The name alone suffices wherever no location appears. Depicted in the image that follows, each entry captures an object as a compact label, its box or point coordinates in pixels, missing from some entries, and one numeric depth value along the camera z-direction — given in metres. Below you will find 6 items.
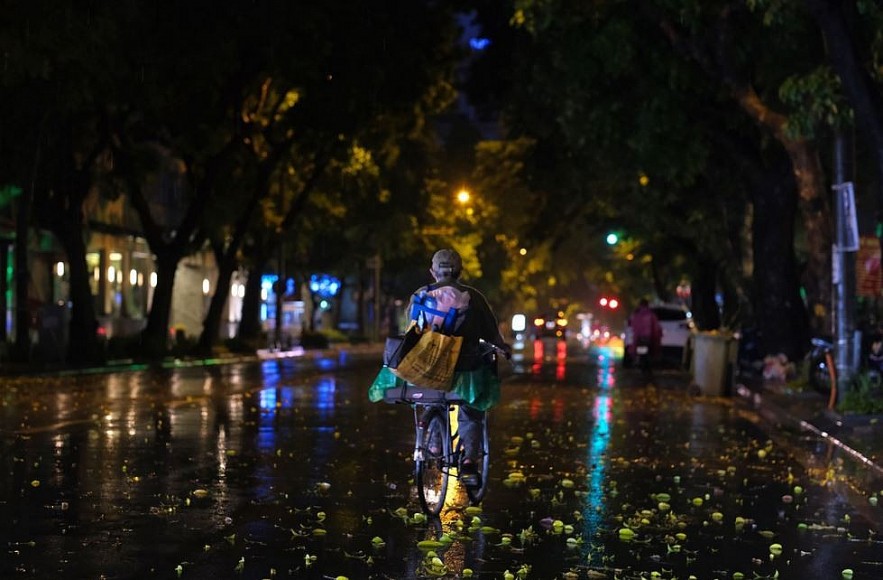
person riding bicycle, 10.72
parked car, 42.69
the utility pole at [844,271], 21.67
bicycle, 10.60
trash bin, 27.77
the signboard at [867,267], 22.86
